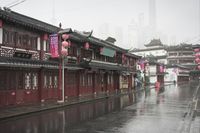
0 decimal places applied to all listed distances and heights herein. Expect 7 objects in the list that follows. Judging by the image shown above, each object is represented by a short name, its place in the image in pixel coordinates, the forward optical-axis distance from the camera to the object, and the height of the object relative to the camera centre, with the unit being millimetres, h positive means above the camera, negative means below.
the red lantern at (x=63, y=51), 24033 +2656
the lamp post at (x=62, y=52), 24047 +2567
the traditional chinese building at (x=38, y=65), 19516 +1306
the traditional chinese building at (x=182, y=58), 106050 +8126
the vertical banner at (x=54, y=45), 23516 +3200
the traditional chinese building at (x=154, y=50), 120162 +13668
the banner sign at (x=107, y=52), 36966 +4070
